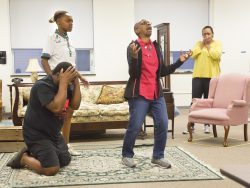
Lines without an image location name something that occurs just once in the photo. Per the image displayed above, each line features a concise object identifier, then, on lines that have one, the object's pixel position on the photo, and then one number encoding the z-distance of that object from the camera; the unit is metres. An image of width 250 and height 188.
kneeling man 3.34
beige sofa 5.16
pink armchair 4.79
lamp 7.36
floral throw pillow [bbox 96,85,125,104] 5.71
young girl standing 3.84
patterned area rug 3.27
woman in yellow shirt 5.57
